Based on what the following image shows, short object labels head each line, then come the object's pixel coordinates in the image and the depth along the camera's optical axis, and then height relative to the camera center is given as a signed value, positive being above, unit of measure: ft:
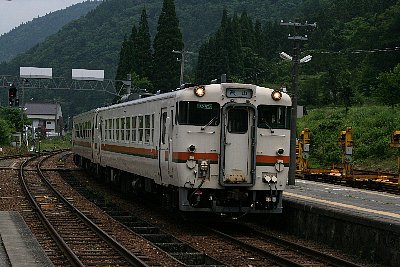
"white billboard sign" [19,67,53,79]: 263.08 +20.14
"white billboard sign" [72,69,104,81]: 261.85 +19.52
